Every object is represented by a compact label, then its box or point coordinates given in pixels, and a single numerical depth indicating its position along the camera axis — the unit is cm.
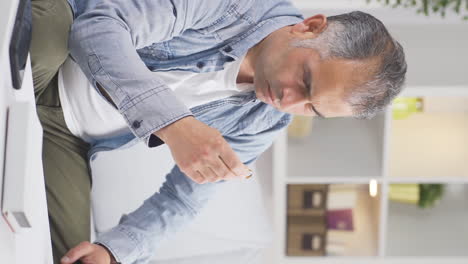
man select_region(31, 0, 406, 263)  199
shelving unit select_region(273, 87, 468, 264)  338
